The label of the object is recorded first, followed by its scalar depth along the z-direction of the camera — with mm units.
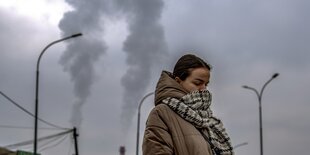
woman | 3682
